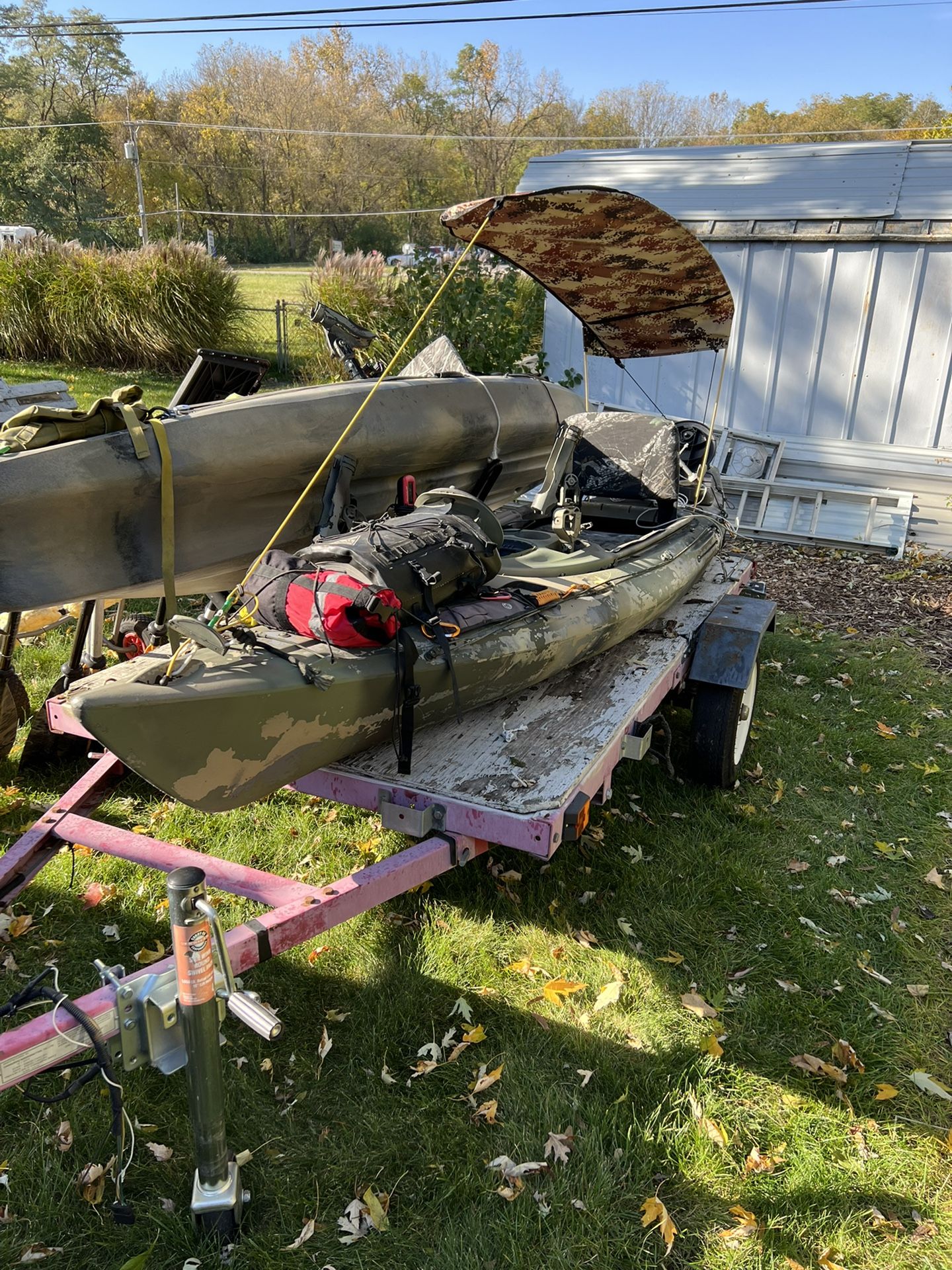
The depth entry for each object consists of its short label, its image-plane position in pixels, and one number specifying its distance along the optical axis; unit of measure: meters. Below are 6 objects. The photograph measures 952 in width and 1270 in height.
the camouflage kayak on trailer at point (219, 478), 3.12
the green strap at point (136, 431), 3.29
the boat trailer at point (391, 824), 1.80
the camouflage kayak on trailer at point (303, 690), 2.26
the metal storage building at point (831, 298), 9.16
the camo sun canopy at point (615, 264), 4.29
